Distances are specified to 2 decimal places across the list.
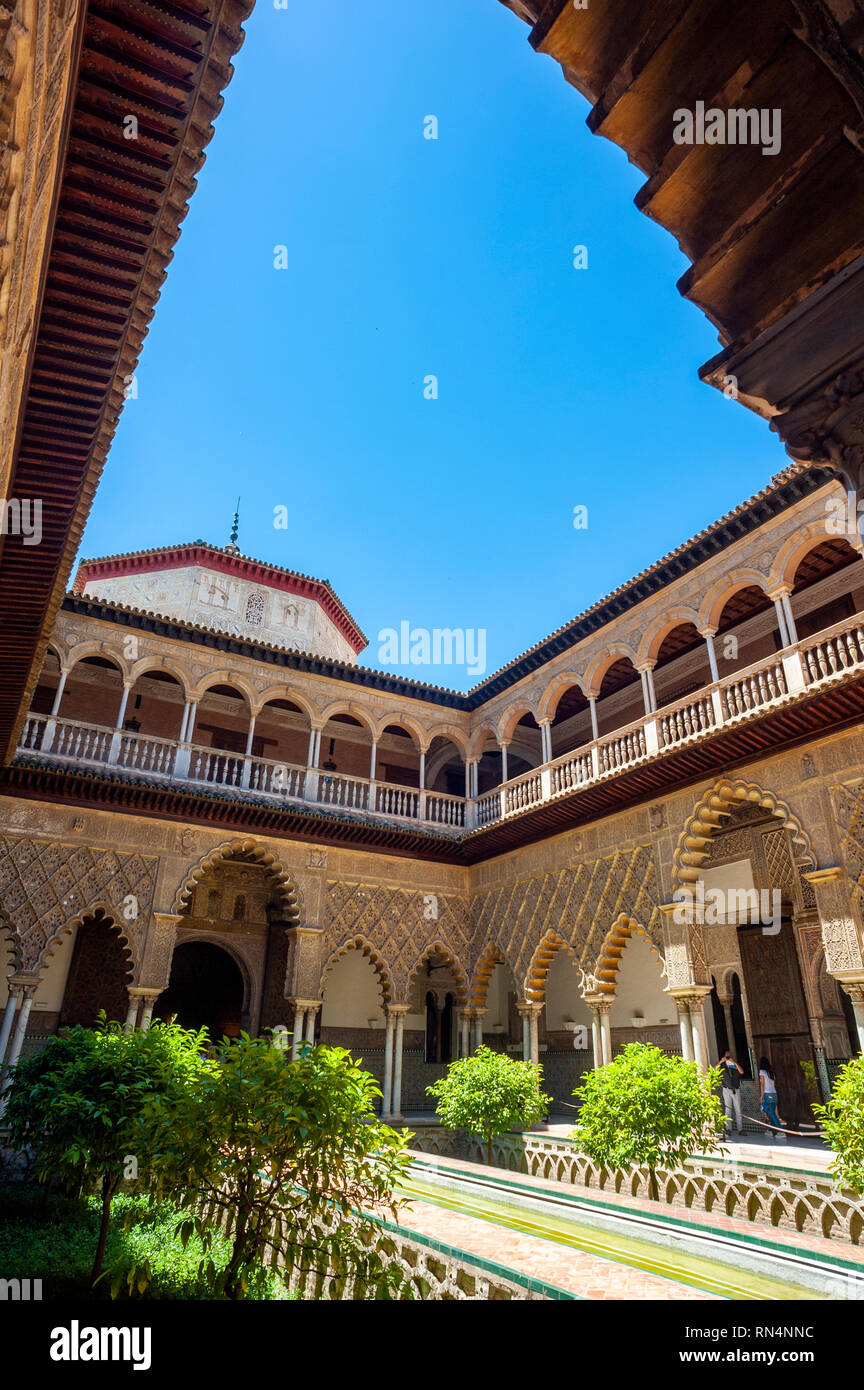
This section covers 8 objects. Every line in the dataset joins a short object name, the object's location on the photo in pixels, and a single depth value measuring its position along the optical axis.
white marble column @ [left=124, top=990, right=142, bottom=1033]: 11.27
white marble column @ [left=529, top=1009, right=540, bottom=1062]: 12.27
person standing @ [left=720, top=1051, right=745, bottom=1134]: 10.98
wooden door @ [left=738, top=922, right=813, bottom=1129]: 11.56
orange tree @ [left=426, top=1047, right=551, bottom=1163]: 10.03
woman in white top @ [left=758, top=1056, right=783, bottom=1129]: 11.12
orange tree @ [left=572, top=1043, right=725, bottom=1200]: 7.69
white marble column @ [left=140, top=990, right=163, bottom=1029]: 11.56
